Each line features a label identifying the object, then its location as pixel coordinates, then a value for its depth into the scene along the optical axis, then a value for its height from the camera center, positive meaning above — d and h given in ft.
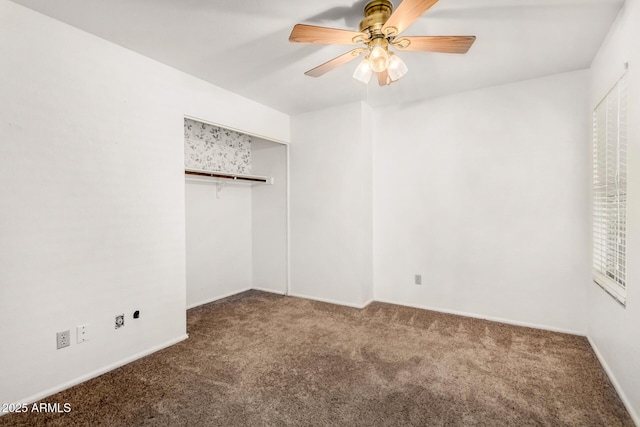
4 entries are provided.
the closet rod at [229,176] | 11.06 +1.34
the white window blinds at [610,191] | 7.01 +0.38
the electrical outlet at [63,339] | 6.93 -2.84
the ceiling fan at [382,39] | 5.79 +3.37
